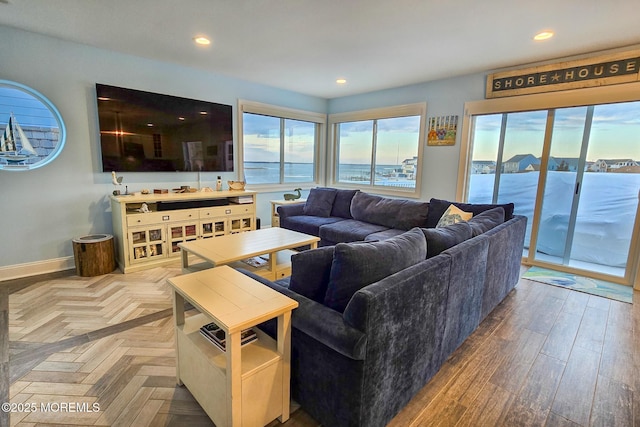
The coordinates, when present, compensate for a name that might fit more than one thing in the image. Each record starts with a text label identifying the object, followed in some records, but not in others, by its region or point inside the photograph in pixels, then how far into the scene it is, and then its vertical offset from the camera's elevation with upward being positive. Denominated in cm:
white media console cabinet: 330 -68
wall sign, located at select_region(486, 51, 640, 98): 298 +112
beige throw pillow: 296 -43
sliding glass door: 324 +0
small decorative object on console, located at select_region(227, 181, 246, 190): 432 -25
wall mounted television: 344 +43
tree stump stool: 311 -97
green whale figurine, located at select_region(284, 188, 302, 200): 498 -45
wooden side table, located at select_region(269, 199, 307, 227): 466 -68
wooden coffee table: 244 -70
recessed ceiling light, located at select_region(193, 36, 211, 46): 297 +128
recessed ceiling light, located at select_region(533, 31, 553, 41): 269 +130
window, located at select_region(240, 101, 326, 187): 495 +46
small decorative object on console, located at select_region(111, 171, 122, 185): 342 -17
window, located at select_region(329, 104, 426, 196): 483 +42
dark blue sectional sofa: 124 -67
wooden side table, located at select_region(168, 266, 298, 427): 121 -84
